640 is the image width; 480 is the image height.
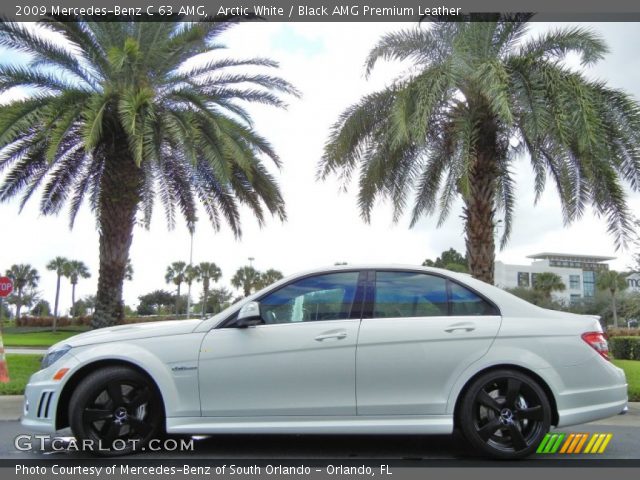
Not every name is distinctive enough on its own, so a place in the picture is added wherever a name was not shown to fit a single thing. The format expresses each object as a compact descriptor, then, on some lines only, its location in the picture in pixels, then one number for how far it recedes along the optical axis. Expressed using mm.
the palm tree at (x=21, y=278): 83188
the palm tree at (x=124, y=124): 11984
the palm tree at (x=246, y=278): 71375
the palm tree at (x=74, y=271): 73938
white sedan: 4703
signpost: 12219
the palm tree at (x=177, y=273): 77488
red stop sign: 12219
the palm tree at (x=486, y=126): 10711
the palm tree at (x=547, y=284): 64038
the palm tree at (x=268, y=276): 70225
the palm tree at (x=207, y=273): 73375
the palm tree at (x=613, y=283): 63362
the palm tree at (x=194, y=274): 73500
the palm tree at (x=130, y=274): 78500
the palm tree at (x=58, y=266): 73812
